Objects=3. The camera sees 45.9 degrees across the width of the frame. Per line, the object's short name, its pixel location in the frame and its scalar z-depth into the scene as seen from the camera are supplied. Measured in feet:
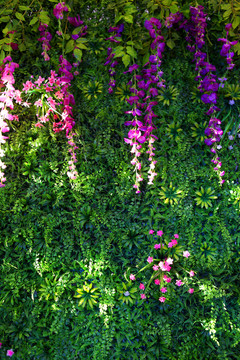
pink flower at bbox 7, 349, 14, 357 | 6.54
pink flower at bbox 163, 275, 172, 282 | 6.12
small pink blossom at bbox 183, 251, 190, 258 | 6.31
